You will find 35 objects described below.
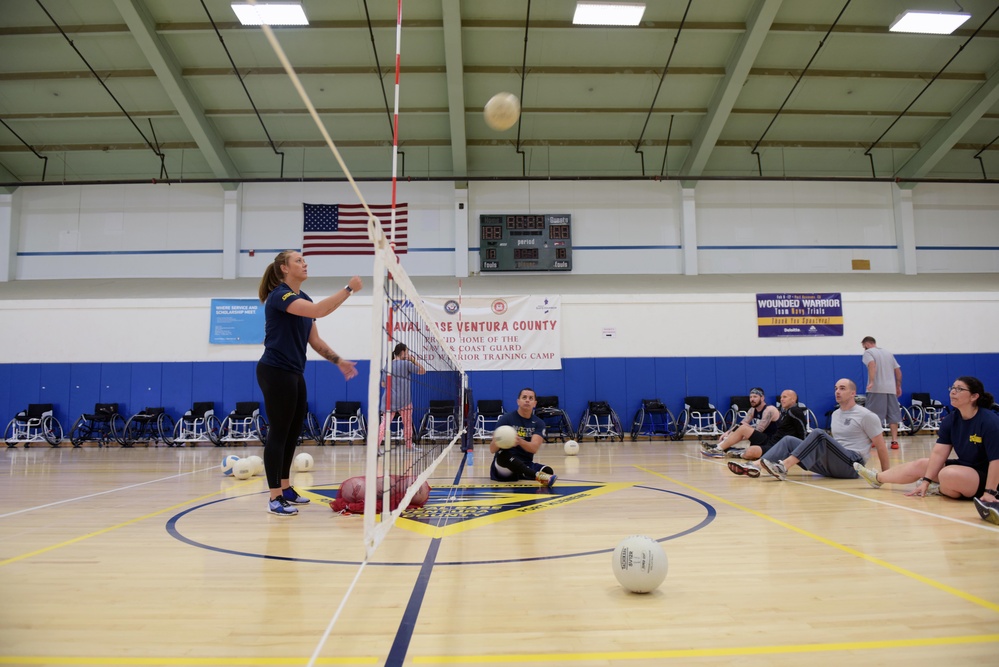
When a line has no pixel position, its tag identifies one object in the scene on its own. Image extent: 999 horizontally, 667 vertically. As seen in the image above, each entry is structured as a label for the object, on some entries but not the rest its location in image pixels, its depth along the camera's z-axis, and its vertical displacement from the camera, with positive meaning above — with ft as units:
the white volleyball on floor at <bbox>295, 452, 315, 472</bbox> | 25.94 -3.71
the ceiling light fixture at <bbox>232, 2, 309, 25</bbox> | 34.71 +22.59
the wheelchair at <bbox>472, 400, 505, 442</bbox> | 42.37 -2.71
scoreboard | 45.16 +10.87
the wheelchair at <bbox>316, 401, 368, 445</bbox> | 41.22 -3.21
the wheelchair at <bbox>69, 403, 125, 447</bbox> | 41.01 -3.31
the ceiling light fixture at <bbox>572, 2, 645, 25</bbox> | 35.24 +22.76
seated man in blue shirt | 19.26 -2.50
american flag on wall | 45.98 +12.09
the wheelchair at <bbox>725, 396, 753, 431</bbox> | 43.57 -2.43
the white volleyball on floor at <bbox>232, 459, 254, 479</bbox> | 23.03 -3.51
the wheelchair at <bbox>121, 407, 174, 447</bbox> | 41.06 -3.36
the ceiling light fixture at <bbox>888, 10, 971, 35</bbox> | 36.76 +23.06
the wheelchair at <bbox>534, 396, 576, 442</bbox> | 40.75 -2.81
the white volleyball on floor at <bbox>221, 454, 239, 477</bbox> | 23.82 -3.40
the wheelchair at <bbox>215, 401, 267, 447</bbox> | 41.37 -3.18
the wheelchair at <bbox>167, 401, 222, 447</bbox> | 41.63 -3.33
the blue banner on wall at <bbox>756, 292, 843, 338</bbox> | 46.26 +4.95
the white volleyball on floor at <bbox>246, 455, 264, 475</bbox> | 23.43 -3.31
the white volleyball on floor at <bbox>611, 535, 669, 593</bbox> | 8.55 -2.79
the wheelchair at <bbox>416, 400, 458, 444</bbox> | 36.76 -2.73
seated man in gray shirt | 20.44 -2.42
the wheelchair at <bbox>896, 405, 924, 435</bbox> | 43.38 -3.27
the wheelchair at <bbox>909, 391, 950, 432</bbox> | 43.52 -2.36
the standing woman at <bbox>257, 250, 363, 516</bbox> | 14.10 +0.44
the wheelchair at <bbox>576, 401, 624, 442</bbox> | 42.37 -3.34
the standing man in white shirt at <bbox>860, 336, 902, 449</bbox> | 31.40 -0.31
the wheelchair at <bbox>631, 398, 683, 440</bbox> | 43.28 -3.23
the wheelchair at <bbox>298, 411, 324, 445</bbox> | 41.92 -3.58
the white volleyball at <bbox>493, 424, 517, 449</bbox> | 18.72 -1.83
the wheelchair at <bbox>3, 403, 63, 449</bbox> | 41.01 -3.30
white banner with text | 44.98 +3.85
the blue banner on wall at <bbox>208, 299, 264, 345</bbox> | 44.57 +4.59
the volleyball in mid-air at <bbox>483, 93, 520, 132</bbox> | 19.99 +9.42
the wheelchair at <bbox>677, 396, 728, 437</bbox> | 42.96 -2.94
